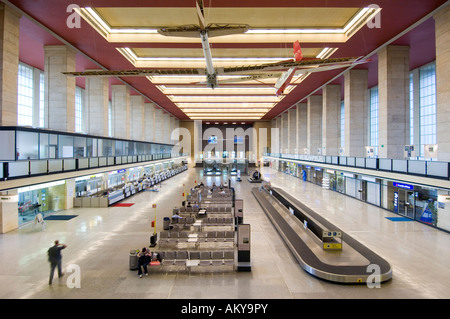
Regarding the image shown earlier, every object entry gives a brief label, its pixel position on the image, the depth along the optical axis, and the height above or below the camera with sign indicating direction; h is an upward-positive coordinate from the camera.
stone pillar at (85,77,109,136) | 23.33 +4.97
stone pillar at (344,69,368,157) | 21.73 +4.03
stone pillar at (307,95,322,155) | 34.00 +4.67
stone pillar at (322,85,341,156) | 27.56 +4.44
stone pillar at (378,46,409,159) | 16.45 +3.85
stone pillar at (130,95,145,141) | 34.16 +6.33
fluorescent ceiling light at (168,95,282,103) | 35.16 +8.84
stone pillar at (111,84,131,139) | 28.53 +5.56
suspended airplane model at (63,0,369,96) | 12.13 +6.43
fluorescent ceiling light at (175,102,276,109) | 40.72 +8.98
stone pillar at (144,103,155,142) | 40.75 +6.08
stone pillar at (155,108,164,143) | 46.25 +6.39
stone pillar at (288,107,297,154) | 45.51 +5.87
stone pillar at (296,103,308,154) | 40.22 +6.05
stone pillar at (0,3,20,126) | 12.41 +4.89
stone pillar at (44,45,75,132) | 17.58 +4.99
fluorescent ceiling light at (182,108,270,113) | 45.12 +9.01
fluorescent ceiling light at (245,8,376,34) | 16.75 +8.82
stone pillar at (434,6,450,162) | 11.84 +3.81
